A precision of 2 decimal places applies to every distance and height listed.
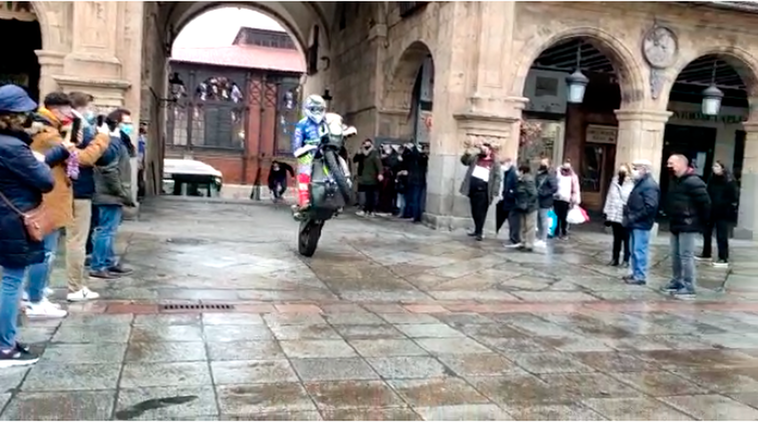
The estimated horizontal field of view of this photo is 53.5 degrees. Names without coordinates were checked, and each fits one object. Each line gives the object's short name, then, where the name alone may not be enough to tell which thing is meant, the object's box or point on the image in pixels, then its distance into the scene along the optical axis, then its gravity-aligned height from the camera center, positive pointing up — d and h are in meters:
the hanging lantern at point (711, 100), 15.05 +1.32
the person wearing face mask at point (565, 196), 13.42 -0.70
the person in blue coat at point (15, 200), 4.49 -0.45
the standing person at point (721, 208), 11.85 -0.65
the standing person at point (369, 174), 15.35 -0.58
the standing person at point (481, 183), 12.05 -0.49
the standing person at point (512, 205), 11.69 -0.81
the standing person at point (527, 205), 11.38 -0.75
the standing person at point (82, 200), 6.36 -0.62
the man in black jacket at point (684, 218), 8.47 -0.60
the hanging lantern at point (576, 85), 14.10 +1.36
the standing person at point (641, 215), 9.02 -0.65
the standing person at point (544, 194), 11.83 -0.60
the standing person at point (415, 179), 15.00 -0.61
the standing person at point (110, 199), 7.29 -0.67
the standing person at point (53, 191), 5.61 -0.47
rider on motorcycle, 8.72 +0.05
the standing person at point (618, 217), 10.62 -0.81
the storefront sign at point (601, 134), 20.69 +0.69
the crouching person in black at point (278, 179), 23.47 -1.23
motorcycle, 8.73 -0.37
